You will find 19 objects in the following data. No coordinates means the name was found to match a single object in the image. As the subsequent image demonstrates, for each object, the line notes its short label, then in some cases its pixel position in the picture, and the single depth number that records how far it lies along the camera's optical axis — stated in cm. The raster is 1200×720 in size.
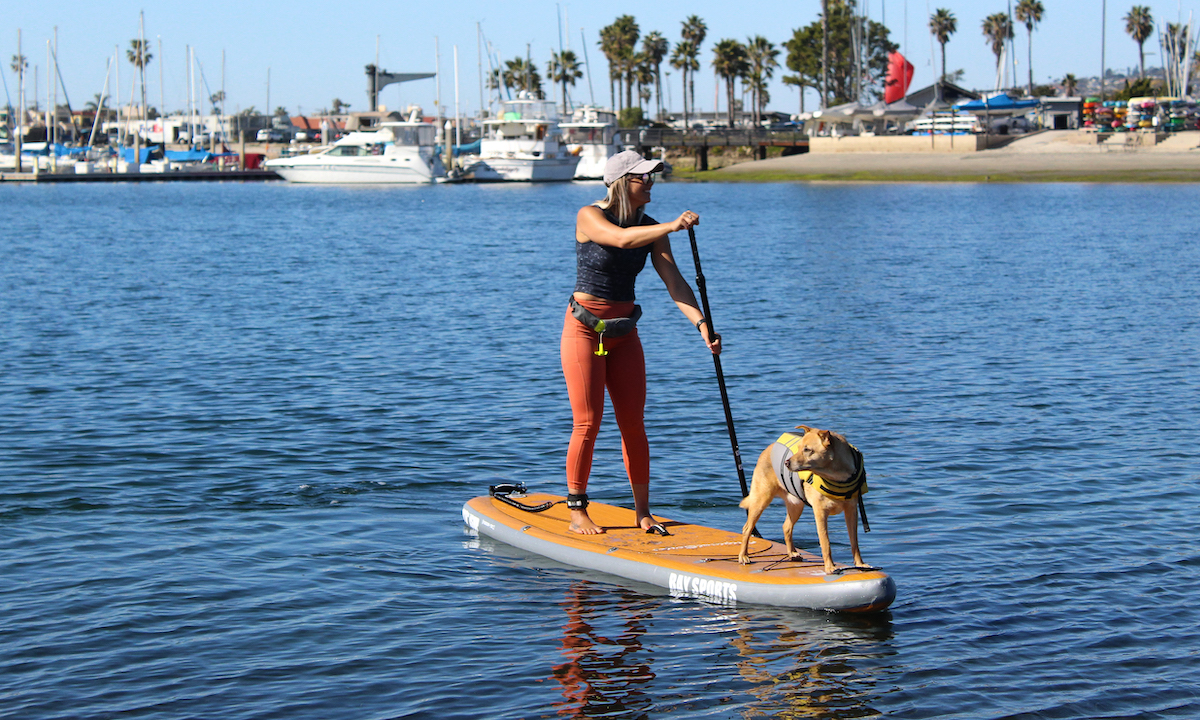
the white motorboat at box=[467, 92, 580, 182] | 9444
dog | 621
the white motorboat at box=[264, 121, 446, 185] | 9050
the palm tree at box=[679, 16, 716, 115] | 11544
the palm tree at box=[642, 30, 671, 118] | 11862
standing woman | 705
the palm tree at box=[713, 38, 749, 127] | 11231
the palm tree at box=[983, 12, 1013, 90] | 12875
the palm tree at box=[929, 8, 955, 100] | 12356
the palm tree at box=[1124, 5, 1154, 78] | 12050
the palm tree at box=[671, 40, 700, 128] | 11681
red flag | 9900
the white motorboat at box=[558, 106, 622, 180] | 9775
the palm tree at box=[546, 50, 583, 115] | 11862
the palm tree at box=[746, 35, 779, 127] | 11725
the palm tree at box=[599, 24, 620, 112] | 12050
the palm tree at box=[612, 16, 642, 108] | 11944
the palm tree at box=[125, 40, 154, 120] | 13623
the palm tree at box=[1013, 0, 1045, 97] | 12288
